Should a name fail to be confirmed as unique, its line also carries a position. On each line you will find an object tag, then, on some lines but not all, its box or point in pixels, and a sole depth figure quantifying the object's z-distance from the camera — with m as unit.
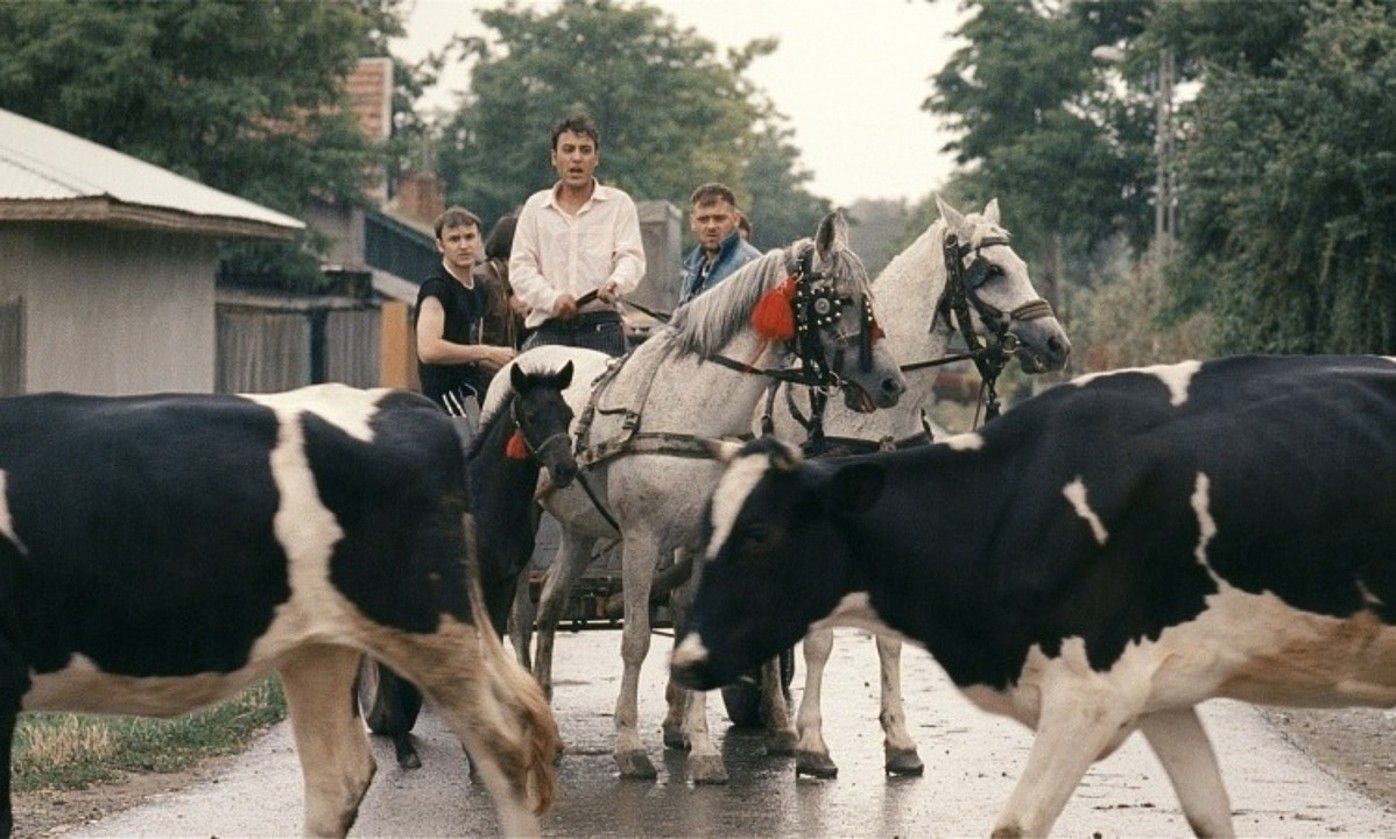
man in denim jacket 13.34
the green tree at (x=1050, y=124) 56.25
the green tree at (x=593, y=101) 69.56
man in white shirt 12.60
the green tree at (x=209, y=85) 32.25
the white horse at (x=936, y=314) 12.15
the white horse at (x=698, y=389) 11.41
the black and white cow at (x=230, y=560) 7.70
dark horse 10.84
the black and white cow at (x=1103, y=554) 7.67
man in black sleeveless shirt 12.76
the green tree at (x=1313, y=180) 24.22
